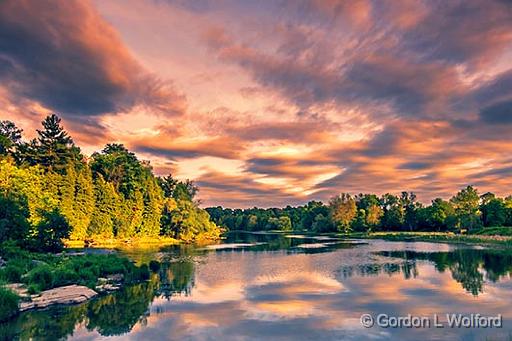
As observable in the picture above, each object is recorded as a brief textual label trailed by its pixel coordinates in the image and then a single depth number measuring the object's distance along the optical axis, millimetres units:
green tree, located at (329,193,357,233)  143125
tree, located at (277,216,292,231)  194500
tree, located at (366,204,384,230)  134250
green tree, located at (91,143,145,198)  110062
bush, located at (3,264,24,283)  28016
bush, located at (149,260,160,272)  42097
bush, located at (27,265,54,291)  27672
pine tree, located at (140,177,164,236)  107431
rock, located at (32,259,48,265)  35000
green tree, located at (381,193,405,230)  130500
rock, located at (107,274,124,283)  33612
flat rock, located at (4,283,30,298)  25016
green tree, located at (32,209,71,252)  47094
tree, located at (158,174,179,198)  148000
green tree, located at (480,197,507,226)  99750
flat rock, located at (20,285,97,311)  24102
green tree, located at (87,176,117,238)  91731
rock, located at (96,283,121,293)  29269
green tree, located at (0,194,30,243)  43375
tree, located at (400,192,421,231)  128775
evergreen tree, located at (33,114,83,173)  84612
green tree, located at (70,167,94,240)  85000
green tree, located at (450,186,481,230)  99125
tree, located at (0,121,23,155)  90350
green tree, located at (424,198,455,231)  117912
